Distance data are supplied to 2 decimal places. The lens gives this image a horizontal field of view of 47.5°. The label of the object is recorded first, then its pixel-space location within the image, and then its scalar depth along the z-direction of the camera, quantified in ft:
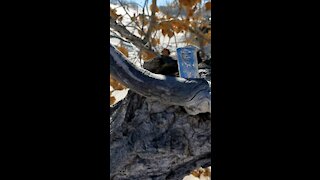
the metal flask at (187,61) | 4.77
